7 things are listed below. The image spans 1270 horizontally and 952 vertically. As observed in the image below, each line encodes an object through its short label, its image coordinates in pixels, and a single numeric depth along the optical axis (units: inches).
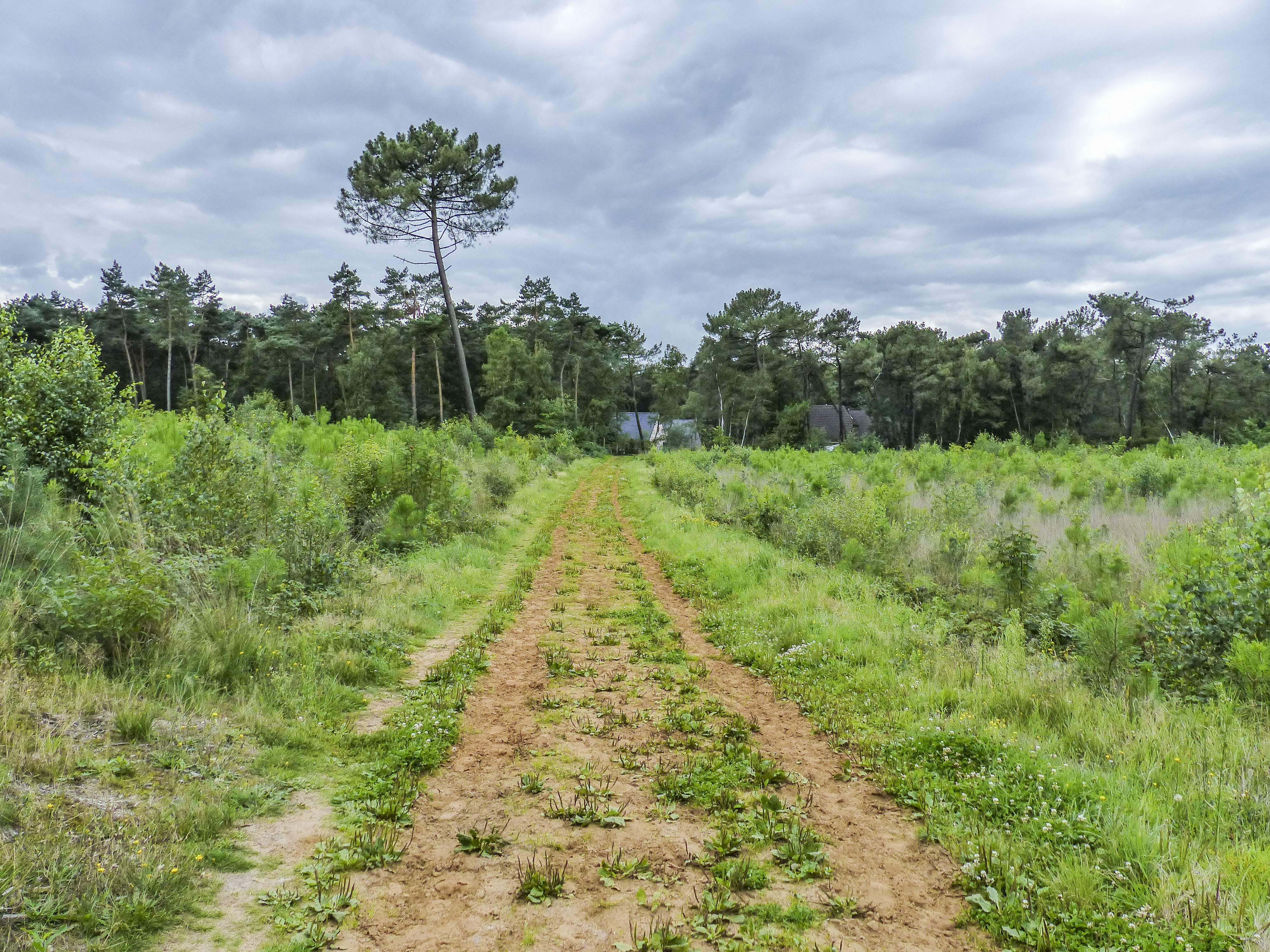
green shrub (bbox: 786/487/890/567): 418.6
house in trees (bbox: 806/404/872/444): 2384.4
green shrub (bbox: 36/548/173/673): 200.7
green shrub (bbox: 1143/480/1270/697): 206.2
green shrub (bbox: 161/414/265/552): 295.6
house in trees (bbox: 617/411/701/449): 2356.1
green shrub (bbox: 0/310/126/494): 291.3
